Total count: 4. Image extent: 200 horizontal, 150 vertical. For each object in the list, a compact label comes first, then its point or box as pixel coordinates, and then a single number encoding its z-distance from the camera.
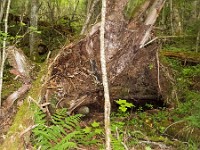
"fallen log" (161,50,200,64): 9.42
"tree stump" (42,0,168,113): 5.81
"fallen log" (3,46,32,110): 5.49
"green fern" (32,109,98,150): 4.36
